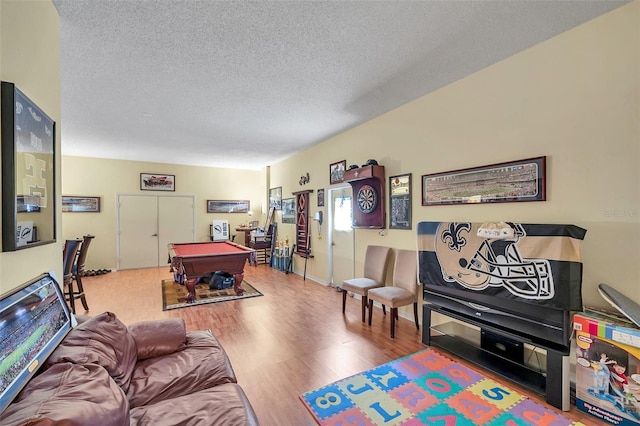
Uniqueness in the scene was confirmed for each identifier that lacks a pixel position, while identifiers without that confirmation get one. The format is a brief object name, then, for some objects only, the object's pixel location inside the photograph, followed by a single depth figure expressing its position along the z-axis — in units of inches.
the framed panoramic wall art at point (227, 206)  325.1
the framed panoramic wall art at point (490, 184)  98.3
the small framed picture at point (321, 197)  221.8
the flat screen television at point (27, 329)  43.0
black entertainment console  79.4
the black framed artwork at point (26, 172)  51.7
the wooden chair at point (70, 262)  145.2
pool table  172.4
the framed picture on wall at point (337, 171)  196.9
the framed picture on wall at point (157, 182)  292.7
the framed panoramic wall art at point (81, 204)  261.6
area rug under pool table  173.8
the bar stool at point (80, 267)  159.2
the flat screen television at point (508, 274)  80.2
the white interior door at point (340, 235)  195.3
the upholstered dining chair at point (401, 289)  126.0
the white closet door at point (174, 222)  301.0
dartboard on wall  164.2
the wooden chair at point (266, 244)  298.7
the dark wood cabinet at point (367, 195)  160.6
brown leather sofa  38.9
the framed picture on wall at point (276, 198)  297.3
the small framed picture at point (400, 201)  146.6
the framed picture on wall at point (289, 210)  267.3
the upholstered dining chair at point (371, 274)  144.8
